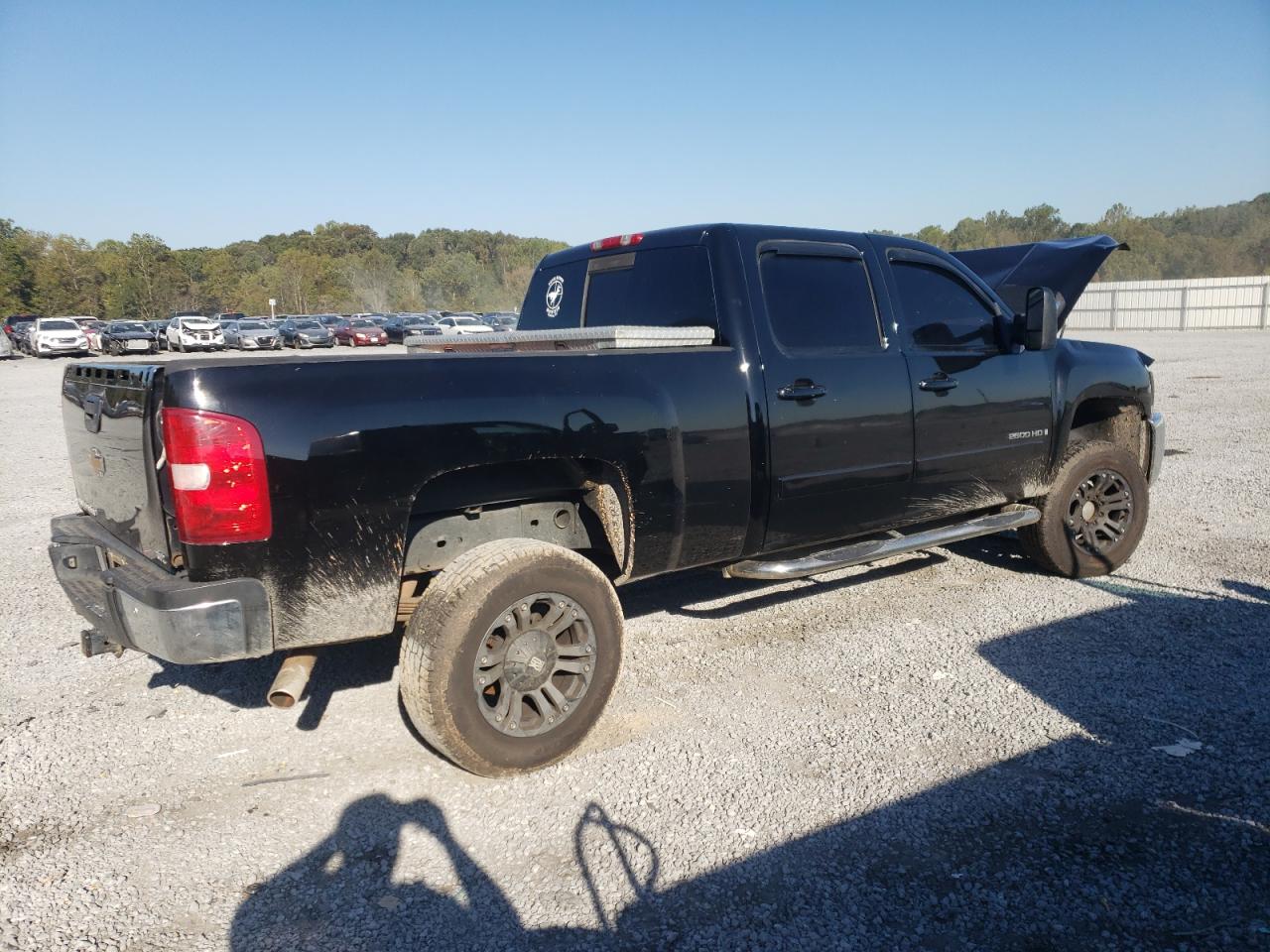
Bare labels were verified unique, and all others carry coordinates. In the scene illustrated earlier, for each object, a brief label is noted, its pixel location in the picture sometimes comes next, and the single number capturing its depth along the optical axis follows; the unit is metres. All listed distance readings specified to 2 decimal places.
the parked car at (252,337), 38.06
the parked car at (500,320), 34.18
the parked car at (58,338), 35.00
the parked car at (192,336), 38.22
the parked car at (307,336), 42.06
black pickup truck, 2.85
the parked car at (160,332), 40.25
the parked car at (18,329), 40.12
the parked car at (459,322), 40.59
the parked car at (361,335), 42.66
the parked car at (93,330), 35.47
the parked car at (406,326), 41.56
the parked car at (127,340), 32.66
